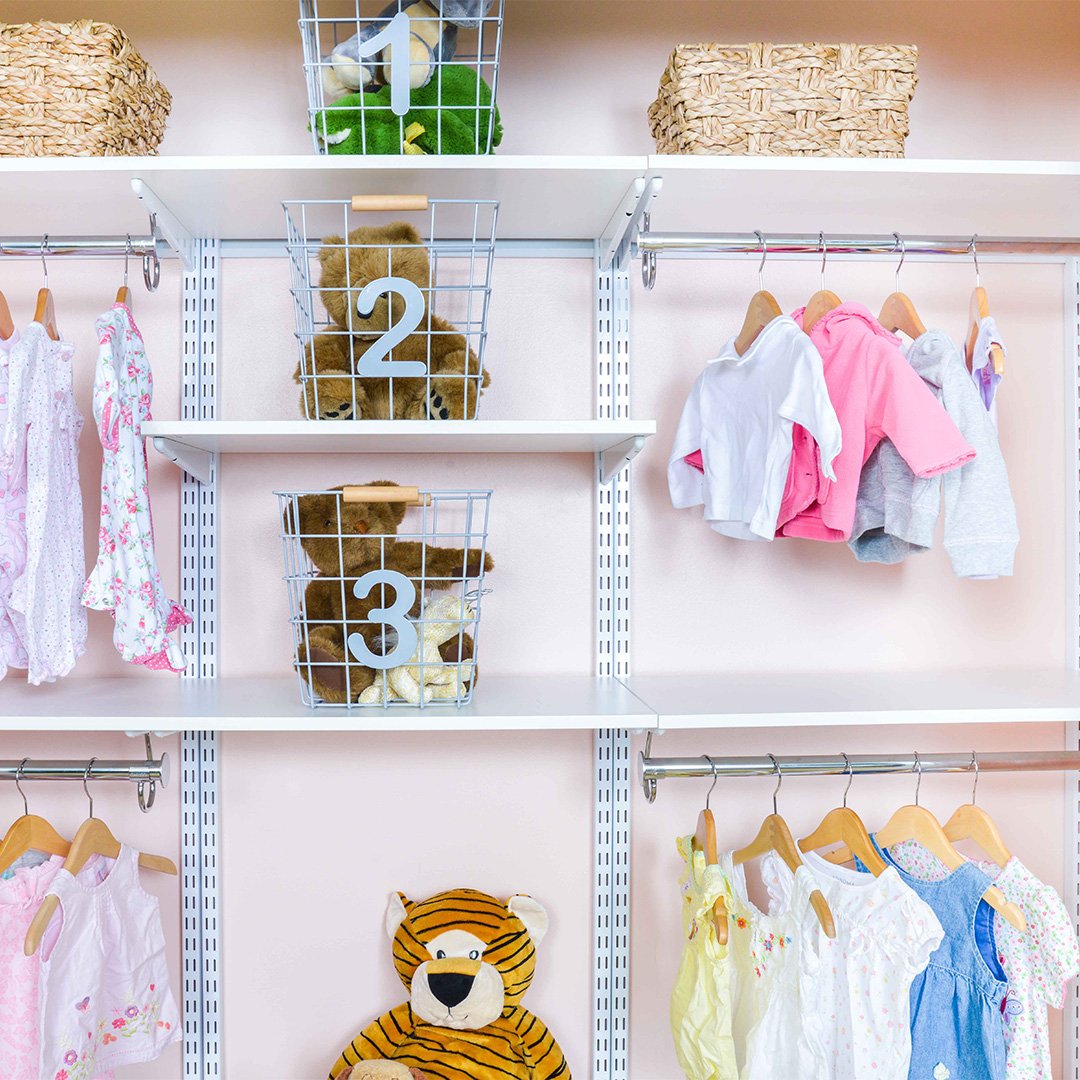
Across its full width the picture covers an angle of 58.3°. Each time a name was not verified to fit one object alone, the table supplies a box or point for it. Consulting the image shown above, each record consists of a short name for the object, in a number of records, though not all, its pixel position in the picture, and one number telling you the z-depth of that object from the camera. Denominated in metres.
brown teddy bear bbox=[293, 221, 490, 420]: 1.26
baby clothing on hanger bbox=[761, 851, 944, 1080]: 1.22
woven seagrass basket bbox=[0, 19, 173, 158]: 1.24
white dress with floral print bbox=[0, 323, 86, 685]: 1.27
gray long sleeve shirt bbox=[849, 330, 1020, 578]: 1.27
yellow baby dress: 1.30
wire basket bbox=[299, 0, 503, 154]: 1.26
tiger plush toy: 1.39
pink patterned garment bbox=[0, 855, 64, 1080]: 1.27
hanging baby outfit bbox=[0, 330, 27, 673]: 1.29
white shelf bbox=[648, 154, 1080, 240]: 1.25
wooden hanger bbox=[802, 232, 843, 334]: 1.39
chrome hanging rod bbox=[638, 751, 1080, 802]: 1.38
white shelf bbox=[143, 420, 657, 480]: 1.20
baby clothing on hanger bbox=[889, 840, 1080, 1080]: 1.22
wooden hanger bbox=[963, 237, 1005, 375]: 1.39
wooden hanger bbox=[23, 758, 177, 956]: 1.24
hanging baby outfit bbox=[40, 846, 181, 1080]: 1.28
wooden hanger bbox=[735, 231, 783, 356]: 1.41
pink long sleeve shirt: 1.23
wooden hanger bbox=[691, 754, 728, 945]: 1.29
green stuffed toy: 1.27
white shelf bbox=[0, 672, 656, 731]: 1.21
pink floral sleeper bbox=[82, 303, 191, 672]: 1.25
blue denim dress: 1.25
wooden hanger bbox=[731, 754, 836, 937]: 1.26
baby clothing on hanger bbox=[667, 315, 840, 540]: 1.25
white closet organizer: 1.23
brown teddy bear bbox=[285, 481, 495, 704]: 1.29
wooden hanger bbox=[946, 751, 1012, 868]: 1.30
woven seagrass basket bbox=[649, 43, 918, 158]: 1.28
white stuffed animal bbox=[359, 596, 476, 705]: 1.29
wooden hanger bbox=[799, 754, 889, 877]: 1.30
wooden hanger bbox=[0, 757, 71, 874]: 1.34
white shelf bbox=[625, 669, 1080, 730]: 1.25
